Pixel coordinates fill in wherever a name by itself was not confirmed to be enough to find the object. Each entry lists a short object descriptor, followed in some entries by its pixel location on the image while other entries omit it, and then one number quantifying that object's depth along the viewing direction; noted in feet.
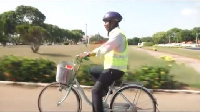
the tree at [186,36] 460.14
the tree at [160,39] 526.57
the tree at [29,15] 301.22
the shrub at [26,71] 30.14
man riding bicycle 15.01
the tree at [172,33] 521.24
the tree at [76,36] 458.09
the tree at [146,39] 505.82
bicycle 15.98
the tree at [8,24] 288.24
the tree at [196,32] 454.81
